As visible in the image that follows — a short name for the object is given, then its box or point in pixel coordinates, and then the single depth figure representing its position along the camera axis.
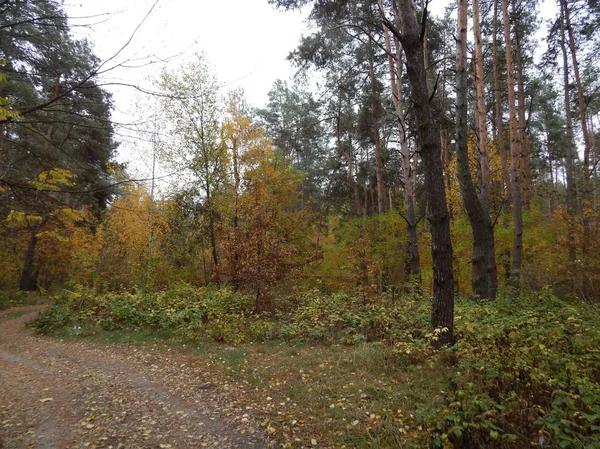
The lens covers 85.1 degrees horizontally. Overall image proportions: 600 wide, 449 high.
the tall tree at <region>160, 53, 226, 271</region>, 15.61
